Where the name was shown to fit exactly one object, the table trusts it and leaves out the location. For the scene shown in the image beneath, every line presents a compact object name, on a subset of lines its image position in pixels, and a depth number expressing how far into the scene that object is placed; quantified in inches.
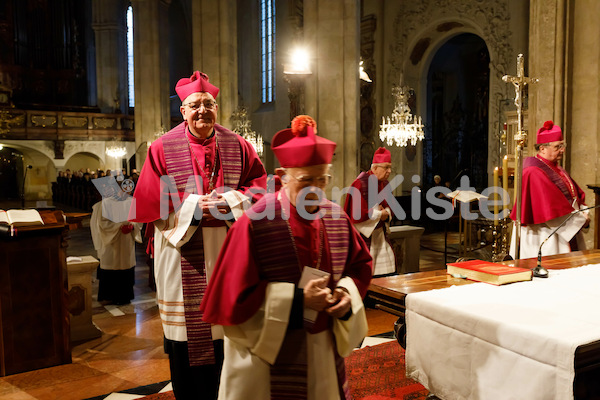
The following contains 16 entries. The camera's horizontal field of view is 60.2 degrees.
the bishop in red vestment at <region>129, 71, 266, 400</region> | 111.4
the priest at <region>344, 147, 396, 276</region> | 209.5
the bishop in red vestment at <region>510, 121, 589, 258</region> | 185.2
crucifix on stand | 166.4
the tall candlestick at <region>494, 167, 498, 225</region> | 164.5
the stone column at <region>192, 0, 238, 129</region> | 459.8
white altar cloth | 79.3
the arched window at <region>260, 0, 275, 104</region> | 826.8
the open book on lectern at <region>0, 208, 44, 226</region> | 157.1
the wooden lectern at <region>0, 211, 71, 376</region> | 156.0
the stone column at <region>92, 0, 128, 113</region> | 956.6
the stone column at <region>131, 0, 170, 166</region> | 671.8
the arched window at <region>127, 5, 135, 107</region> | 1034.1
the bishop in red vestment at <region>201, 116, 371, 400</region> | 76.4
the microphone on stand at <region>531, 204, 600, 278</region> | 115.9
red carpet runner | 134.3
